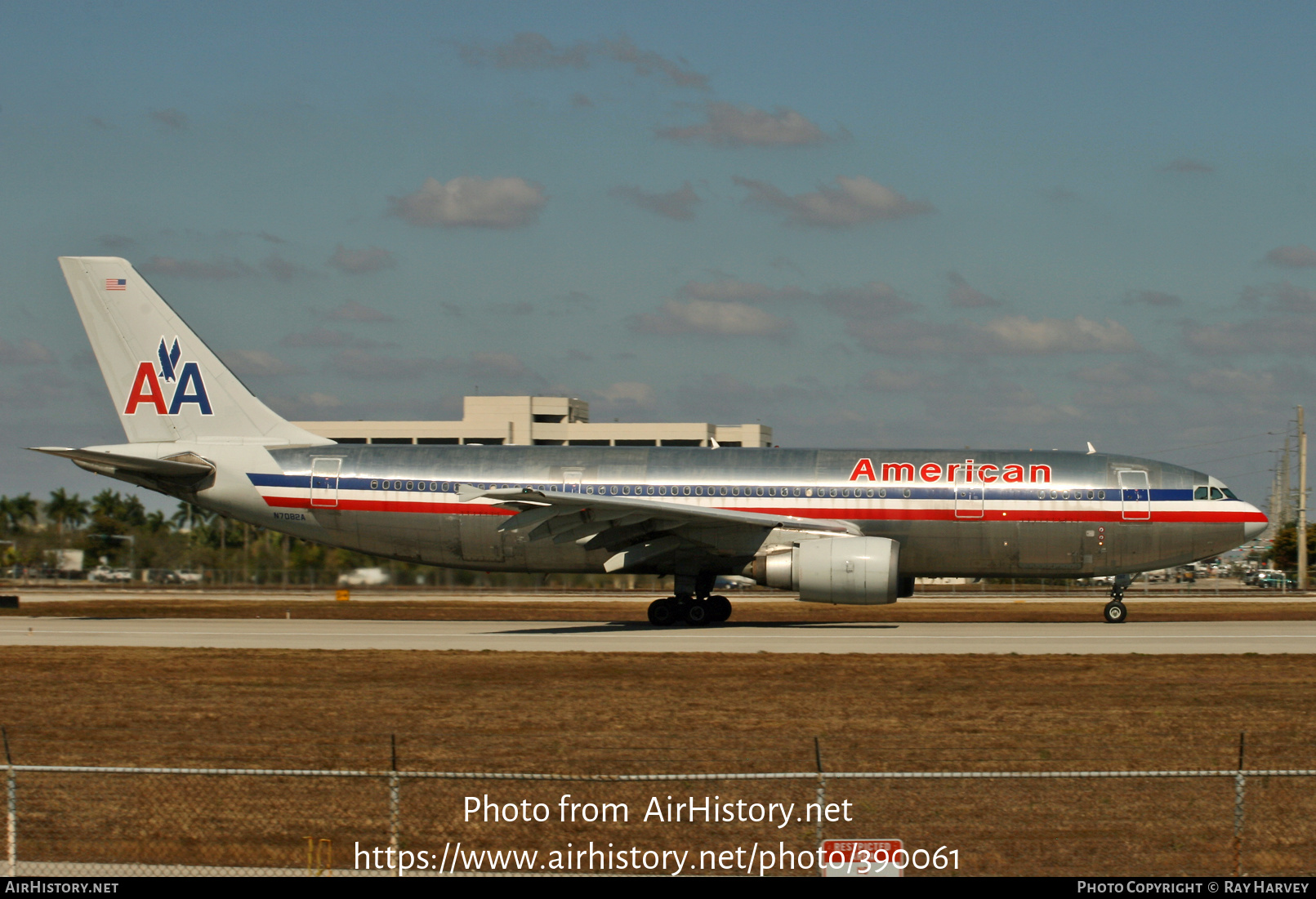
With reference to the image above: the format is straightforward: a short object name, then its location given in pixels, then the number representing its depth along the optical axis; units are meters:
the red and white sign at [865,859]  7.66
